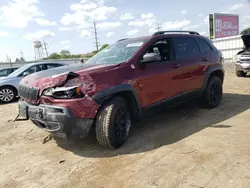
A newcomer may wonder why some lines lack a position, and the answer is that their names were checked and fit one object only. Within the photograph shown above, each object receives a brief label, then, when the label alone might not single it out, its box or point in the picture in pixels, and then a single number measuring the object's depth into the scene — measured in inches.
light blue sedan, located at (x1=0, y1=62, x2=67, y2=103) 346.9
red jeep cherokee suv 126.0
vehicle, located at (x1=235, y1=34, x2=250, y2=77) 406.0
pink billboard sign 1241.4
